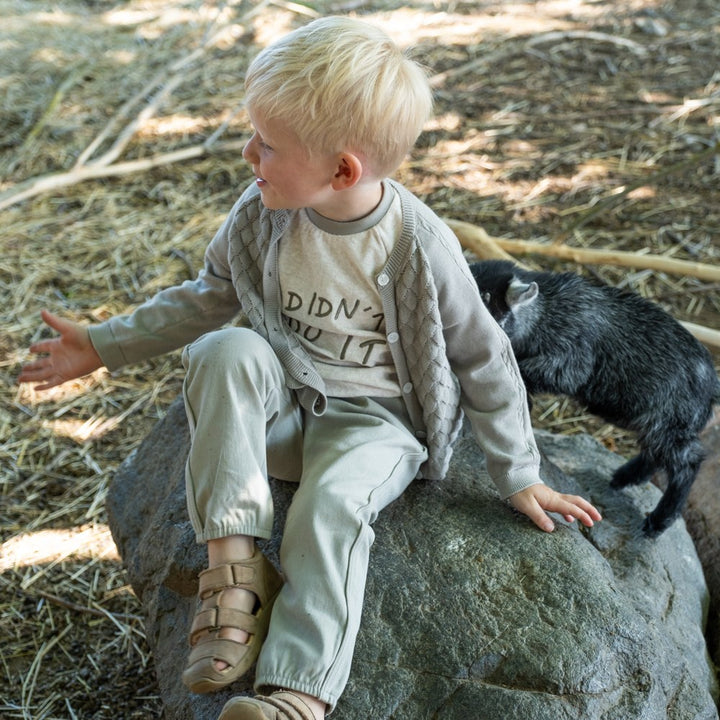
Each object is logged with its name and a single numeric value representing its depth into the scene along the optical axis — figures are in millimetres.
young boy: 2346
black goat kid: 3514
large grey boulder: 2439
